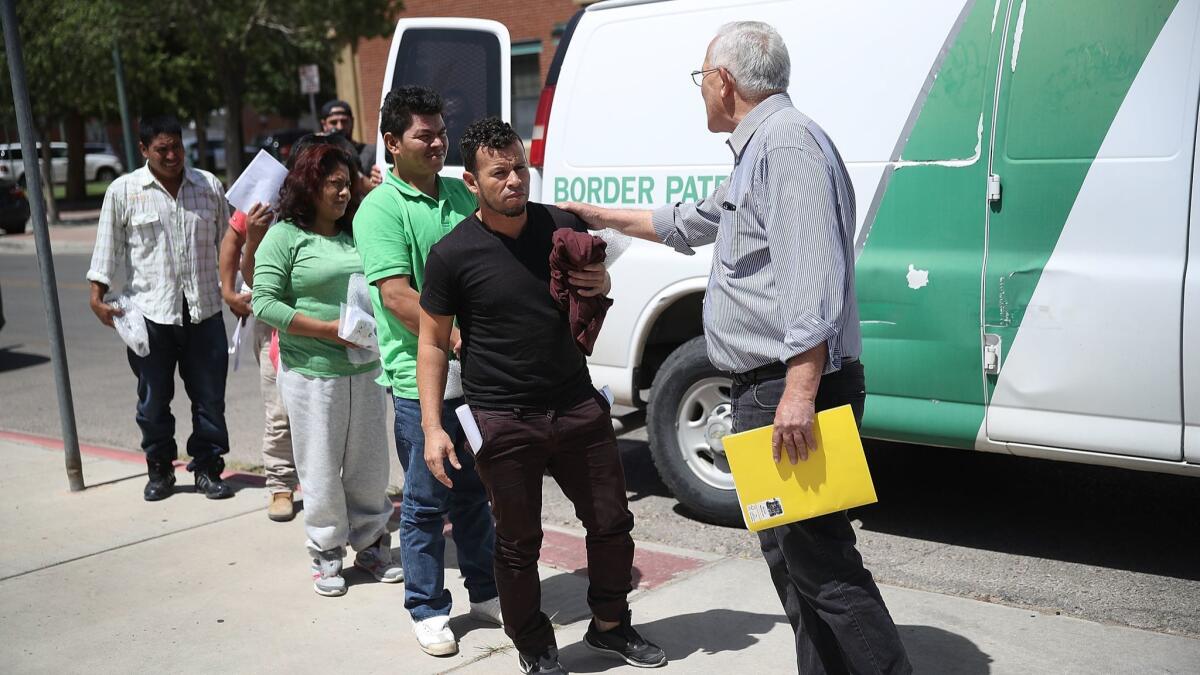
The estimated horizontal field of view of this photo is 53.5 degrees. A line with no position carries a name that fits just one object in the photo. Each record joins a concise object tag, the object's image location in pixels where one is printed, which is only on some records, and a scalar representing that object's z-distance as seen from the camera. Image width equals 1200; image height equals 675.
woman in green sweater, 4.57
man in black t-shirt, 3.55
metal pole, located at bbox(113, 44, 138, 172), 21.70
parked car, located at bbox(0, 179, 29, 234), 24.17
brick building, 20.36
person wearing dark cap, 7.70
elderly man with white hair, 2.93
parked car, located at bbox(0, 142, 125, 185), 44.66
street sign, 18.50
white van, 4.09
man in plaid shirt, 5.78
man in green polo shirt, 3.93
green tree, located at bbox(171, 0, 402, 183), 20.73
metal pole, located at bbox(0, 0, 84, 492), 5.72
